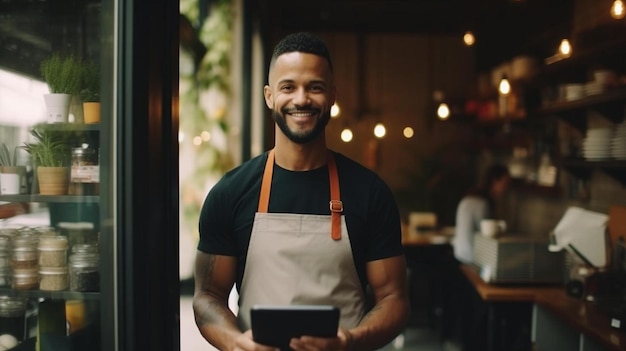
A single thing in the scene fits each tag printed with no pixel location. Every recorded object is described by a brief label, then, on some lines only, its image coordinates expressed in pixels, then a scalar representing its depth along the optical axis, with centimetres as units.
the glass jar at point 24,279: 193
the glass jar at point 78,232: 189
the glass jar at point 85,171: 185
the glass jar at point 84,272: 184
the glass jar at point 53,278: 192
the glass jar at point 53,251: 194
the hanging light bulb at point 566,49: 427
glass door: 154
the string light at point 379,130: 738
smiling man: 179
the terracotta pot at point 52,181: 194
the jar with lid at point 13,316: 195
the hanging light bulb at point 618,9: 330
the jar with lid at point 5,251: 194
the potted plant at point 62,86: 187
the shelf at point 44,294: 186
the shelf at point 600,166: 354
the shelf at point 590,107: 349
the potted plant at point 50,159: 192
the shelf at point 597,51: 348
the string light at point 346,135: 773
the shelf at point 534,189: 515
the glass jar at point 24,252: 194
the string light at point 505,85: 542
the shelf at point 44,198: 190
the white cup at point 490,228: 458
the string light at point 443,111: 726
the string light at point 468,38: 600
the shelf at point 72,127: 181
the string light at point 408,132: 855
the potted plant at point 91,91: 180
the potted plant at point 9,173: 193
